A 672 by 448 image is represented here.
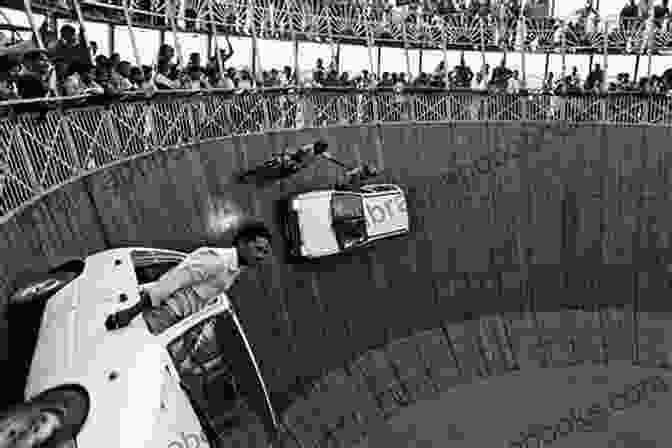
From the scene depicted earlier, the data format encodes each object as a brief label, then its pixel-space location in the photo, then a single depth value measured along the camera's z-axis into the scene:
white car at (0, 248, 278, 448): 4.18
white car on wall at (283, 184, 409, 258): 10.68
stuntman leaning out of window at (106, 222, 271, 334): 5.09
